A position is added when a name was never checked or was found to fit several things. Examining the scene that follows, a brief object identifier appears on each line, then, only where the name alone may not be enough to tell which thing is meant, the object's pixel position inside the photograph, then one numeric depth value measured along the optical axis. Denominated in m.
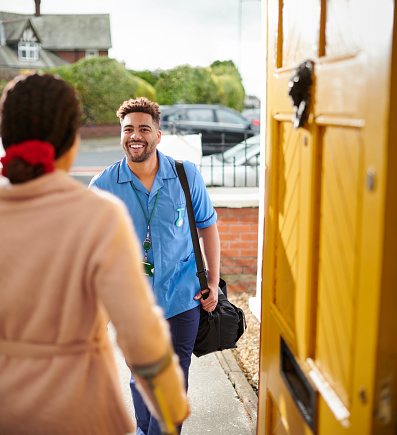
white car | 7.51
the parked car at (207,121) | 18.00
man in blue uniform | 2.92
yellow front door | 1.29
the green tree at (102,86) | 36.03
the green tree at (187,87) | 39.72
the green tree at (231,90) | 41.75
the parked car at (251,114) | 32.78
